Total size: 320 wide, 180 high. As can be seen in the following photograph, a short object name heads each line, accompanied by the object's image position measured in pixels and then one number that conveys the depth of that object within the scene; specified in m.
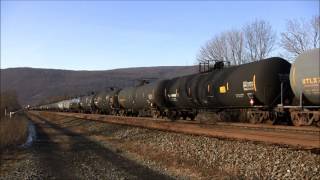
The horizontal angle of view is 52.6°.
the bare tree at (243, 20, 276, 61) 55.80
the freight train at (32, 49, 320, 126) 13.02
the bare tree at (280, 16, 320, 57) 46.76
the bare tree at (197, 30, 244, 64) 58.27
